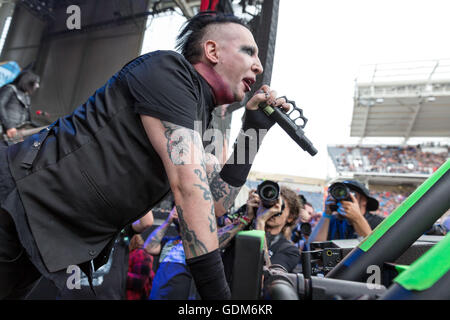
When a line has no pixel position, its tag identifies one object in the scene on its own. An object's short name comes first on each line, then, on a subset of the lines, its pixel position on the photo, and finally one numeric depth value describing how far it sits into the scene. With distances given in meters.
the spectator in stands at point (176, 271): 1.77
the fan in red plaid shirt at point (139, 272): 2.38
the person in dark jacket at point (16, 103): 2.92
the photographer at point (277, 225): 1.76
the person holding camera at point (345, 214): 1.82
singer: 0.66
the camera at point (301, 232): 2.94
